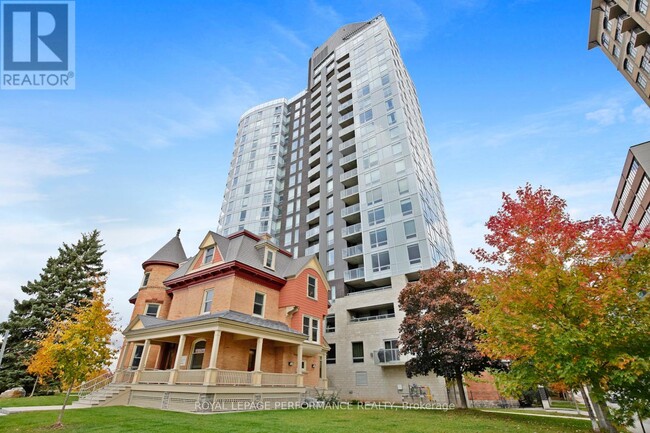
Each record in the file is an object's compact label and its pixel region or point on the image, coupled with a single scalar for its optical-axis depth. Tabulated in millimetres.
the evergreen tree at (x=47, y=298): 27781
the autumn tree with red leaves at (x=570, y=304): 8375
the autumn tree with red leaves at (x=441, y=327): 17297
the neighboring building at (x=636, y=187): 34531
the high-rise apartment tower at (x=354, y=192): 32969
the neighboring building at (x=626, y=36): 26750
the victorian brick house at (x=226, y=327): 15992
